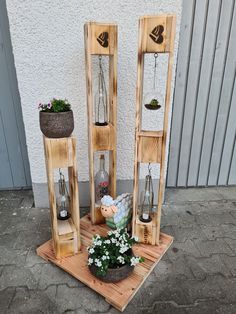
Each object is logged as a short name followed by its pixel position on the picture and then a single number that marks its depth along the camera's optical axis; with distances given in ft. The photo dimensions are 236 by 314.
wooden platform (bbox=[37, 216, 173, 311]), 4.28
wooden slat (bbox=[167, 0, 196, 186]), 6.06
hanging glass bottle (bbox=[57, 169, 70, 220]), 5.27
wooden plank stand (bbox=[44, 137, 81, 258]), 4.33
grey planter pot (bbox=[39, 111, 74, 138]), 4.13
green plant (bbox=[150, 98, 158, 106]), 4.67
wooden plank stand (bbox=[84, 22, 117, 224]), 4.58
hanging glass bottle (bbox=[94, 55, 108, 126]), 5.50
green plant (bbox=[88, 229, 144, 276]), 4.40
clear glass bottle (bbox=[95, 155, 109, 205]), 5.88
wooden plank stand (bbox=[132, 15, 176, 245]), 4.02
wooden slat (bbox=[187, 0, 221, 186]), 6.10
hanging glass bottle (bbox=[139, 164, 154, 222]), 5.40
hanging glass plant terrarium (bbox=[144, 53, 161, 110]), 4.67
